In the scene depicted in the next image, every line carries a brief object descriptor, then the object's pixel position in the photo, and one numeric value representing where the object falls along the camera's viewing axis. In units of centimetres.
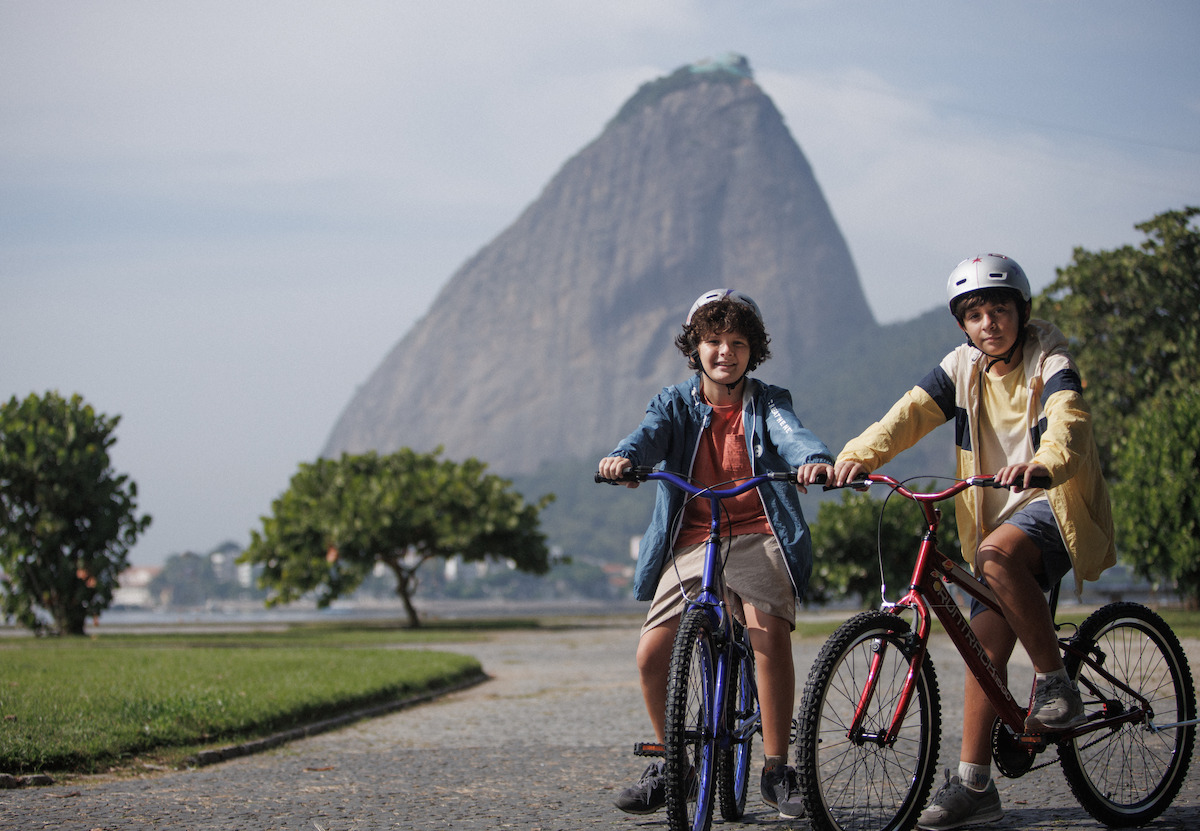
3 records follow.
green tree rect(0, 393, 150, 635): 2489
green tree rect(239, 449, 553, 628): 3086
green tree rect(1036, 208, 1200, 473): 3189
